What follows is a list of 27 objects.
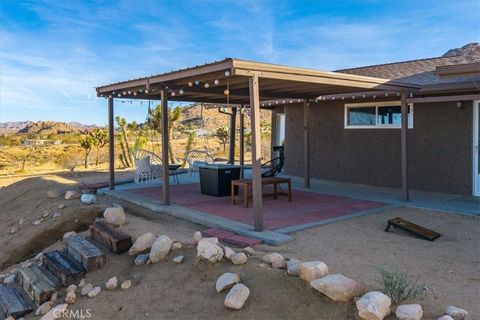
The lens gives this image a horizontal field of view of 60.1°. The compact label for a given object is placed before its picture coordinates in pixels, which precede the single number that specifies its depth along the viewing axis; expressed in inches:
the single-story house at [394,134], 353.1
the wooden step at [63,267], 192.1
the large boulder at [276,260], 169.3
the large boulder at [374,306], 123.6
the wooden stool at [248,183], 302.7
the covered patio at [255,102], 238.4
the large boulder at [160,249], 191.0
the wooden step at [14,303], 177.0
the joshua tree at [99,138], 770.3
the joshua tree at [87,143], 731.4
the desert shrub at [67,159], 855.7
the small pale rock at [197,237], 208.5
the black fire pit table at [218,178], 353.1
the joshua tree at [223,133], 1036.7
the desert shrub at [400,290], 133.6
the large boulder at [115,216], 256.8
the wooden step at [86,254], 198.1
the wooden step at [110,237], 211.5
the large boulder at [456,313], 124.1
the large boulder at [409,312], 121.8
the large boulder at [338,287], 137.2
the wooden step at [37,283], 181.5
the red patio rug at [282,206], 270.1
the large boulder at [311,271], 150.6
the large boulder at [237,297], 144.2
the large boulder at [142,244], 206.2
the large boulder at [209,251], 174.9
